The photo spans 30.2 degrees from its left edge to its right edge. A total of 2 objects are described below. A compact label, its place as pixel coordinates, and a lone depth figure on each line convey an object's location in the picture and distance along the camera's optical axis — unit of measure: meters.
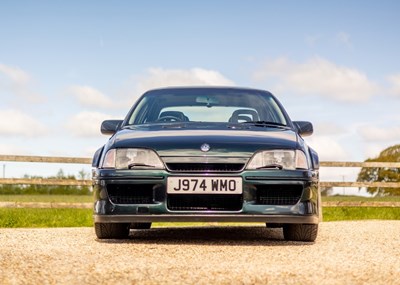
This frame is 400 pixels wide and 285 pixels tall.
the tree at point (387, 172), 64.44
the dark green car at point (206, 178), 6.27
